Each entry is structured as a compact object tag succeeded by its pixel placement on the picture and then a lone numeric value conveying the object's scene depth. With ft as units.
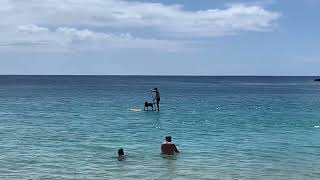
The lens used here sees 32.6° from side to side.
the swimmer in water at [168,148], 94.43
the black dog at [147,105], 199.94
